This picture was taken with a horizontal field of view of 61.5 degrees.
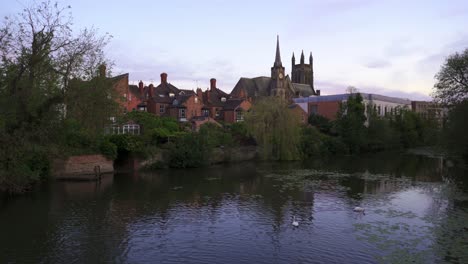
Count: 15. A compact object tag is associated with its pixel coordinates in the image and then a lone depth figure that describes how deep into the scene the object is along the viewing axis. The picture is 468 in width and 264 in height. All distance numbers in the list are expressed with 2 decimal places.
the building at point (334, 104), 75.25
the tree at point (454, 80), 37.28
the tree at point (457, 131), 33.84
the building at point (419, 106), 106.91
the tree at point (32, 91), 15.44
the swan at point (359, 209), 21.48
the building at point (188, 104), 61.72
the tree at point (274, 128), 47.34
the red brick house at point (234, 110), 66.88
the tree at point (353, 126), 60.56
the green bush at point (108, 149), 36.53
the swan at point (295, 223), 18.88
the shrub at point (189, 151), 41.06
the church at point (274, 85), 95.88
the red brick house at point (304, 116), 70.98
